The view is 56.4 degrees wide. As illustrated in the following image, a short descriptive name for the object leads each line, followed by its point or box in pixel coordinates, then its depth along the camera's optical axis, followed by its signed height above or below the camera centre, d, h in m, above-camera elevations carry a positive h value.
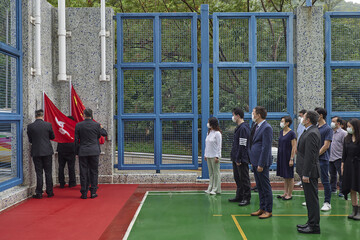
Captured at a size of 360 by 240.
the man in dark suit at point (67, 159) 8.84 -1.08
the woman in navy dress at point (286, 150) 7.34 -0.73
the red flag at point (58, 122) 8.48 -0.09
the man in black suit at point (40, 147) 7.62 -0.64
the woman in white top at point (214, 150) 7.90 -0.77
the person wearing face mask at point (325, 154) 6.63 -0.74
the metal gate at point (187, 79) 9.72 +1.14
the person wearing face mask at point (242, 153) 7.11 -0.77
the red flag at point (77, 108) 9.19 +0.29
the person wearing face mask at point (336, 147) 7.73 -0.71
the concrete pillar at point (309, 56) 9.64 +1.76
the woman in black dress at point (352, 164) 5.85 -0.84
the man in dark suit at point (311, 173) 5.22 -0.88
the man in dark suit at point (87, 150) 7.80 -0.73
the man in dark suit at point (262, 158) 5.91 -0.73
